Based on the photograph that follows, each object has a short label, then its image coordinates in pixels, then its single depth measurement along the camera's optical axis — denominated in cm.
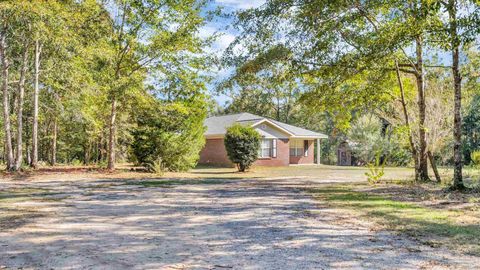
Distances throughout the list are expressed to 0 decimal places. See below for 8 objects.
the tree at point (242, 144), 2291
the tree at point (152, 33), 1912
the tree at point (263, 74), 1369
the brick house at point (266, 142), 3077
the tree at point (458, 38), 895
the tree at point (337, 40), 1222
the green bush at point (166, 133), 1956
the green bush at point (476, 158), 1521
